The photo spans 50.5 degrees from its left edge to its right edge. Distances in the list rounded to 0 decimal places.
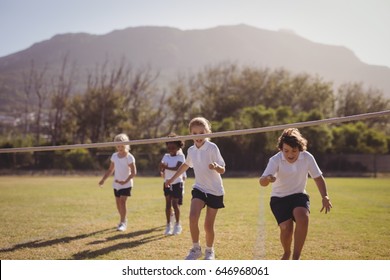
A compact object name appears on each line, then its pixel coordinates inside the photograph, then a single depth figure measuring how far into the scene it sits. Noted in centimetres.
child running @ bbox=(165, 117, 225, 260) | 544
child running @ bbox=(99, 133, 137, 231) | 804
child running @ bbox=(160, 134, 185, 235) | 773
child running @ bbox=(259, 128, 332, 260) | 479
